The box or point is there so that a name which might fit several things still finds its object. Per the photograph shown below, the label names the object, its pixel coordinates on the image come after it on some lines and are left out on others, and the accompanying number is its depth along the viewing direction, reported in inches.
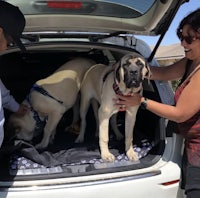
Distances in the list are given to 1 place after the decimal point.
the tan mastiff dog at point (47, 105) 140.3
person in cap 84.4
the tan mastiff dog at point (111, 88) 118.7
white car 103.4
